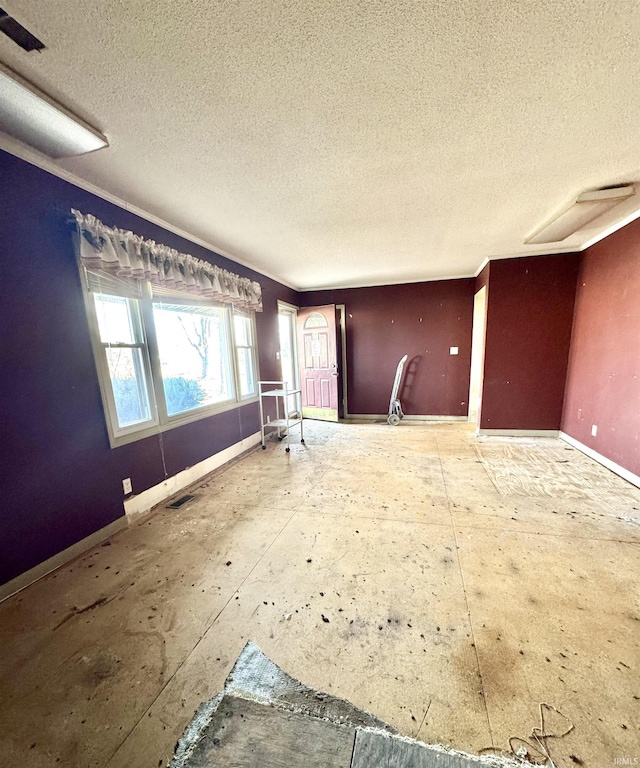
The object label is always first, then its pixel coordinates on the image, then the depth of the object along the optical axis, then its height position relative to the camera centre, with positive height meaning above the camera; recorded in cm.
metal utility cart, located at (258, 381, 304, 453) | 382 -111
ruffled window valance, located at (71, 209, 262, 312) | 194 +69
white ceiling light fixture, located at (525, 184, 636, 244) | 215 +102
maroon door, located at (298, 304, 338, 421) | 513 -35
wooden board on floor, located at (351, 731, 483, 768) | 90 -134
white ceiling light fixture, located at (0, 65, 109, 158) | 122 +112
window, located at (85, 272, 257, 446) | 216 -9
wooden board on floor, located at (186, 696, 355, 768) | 93 -135
